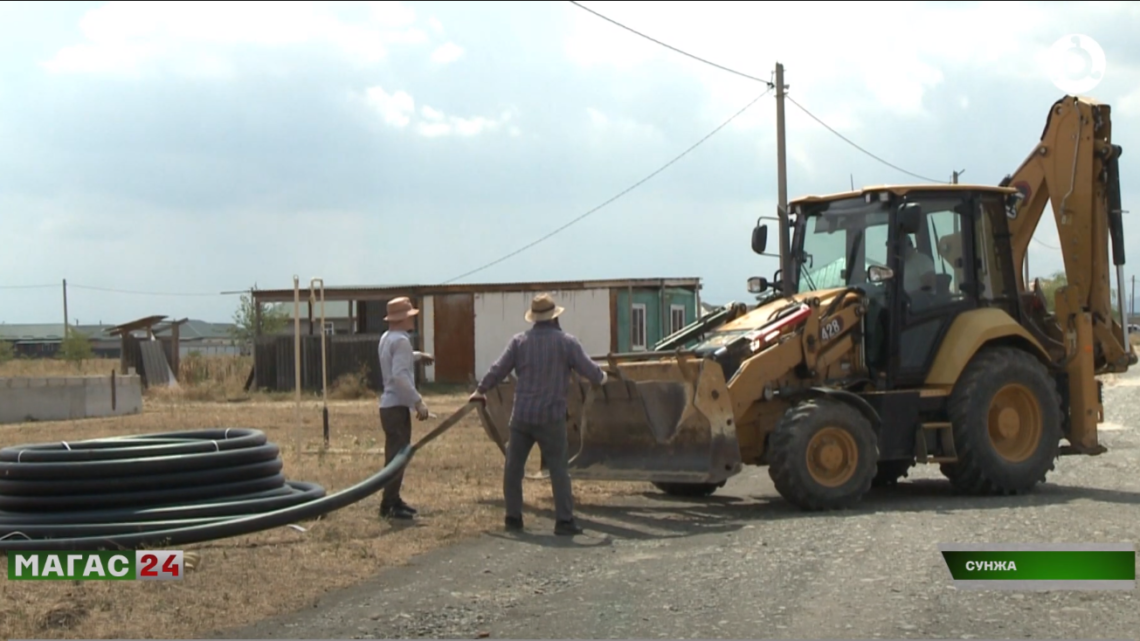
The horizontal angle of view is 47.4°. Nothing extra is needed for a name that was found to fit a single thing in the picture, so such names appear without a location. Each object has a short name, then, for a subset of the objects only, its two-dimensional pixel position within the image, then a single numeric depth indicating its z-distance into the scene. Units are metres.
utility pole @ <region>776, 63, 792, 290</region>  28.17
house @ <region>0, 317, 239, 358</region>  93.44
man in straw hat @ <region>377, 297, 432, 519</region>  10.55
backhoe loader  10.93
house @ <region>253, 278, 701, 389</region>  36.06
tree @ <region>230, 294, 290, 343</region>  52.97
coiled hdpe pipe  8.50
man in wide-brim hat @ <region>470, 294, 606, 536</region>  10.02
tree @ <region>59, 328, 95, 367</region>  57.78
